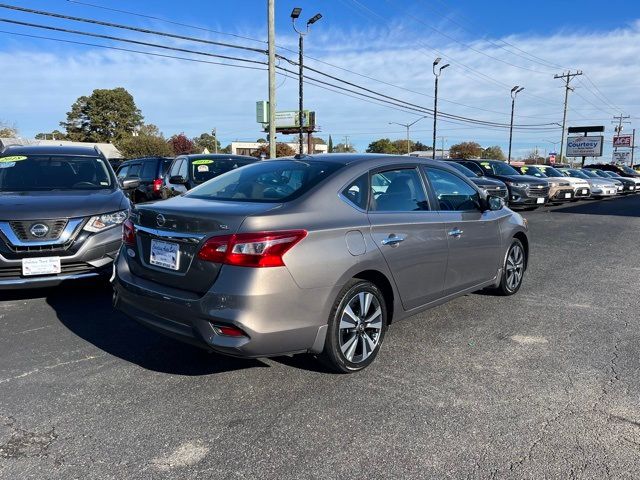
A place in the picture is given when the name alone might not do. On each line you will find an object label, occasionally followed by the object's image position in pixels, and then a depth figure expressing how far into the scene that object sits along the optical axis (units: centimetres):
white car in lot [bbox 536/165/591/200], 1853
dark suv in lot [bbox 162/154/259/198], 959
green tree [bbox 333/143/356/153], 9549
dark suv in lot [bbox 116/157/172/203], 1277
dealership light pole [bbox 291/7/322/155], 2125
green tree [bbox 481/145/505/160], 10630
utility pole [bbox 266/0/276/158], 1844
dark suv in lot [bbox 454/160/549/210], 1555
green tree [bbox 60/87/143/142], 8381
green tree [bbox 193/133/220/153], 11262
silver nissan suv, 486
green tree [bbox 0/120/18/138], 6361
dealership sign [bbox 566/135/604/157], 5278
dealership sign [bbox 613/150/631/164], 7356
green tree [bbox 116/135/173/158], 6800
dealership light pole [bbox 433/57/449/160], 3409
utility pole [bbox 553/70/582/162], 5559
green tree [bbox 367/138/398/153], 10403
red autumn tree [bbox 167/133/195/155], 8125
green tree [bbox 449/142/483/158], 9918
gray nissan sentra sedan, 306
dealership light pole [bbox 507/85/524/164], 4741
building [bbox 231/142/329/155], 10214
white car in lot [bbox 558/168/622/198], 2139
